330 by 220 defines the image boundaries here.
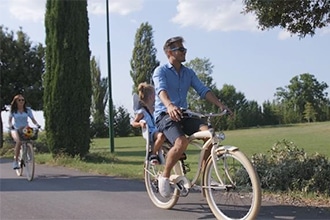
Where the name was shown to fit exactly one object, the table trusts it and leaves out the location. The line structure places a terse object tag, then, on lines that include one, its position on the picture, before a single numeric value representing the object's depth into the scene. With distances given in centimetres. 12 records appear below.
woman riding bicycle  1073
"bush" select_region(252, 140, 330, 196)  709
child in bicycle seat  625
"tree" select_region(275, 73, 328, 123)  7724
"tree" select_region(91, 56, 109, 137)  4762
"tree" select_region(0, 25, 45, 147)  2241
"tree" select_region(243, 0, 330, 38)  772
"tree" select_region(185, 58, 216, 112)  7558
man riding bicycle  557
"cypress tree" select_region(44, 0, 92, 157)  1407
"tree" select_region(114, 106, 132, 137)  4925
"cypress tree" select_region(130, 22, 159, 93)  6531
